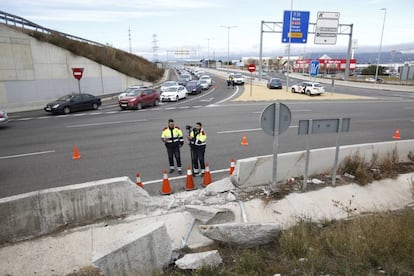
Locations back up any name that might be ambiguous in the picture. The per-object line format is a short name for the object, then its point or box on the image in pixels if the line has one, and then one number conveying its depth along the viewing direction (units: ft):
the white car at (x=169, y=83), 115.17
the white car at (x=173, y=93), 91.50
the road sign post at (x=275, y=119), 19.38
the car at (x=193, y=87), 114.73
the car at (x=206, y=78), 143.99
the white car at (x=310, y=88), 107.04
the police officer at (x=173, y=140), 26.16
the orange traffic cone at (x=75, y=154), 31.52
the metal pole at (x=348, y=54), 120.61
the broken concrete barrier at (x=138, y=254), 12.66
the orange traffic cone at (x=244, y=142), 37.02
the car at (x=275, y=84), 134.62
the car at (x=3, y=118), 48.75
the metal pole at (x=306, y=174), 22.07
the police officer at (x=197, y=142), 25.26
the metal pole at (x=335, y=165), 22.72
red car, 72.90
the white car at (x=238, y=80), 159.53
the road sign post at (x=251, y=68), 101.50
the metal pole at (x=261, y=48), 123.71
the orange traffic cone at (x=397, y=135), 41.32
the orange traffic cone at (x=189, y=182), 23.34
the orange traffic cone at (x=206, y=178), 23.98
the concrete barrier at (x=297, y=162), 22.54
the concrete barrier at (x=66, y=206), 16.08
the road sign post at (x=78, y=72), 80.38
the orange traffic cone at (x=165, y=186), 22.38
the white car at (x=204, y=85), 133.67
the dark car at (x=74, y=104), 65.72
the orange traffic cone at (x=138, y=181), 22.59
